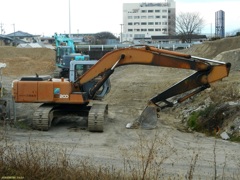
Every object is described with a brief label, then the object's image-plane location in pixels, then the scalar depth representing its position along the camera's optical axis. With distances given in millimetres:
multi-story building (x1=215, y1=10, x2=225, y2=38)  81000
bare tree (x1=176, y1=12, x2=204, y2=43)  100375
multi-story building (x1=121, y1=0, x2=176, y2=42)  148788
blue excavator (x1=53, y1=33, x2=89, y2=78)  32497
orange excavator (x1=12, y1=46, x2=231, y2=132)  14562
